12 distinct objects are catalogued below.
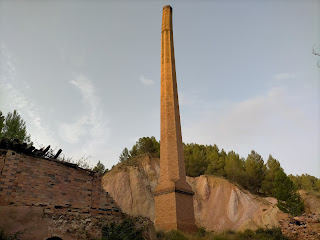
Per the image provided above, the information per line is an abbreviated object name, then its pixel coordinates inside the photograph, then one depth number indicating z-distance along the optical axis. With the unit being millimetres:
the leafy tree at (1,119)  18375
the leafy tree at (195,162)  31125
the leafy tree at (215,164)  30702
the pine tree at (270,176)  29844
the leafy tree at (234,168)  30528
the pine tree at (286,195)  21722
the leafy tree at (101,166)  30908
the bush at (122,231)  8414
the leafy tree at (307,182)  34719
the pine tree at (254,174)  30838
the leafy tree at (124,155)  32294
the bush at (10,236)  6641
